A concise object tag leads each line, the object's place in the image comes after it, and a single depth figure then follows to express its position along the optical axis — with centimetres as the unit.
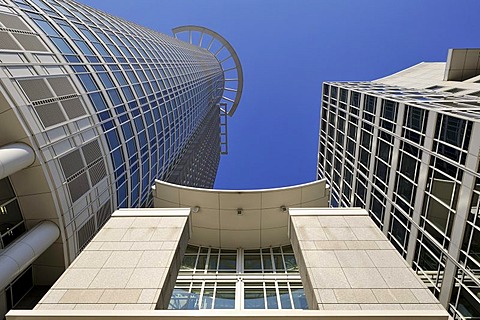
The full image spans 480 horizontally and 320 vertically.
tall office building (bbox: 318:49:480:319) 1636
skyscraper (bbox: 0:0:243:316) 1505
